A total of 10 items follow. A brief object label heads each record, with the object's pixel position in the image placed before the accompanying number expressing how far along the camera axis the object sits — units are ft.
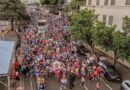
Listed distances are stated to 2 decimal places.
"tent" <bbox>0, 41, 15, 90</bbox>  33.32
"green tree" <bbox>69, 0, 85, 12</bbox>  230.91
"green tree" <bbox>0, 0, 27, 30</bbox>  167.22
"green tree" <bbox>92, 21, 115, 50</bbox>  93.91
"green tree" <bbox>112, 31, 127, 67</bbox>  85.81
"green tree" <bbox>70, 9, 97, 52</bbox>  111.04
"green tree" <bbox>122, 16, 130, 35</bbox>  89.40
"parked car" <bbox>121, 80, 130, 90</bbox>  70.43
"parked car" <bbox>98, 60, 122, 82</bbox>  83.76
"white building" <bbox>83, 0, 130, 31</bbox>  110.17
